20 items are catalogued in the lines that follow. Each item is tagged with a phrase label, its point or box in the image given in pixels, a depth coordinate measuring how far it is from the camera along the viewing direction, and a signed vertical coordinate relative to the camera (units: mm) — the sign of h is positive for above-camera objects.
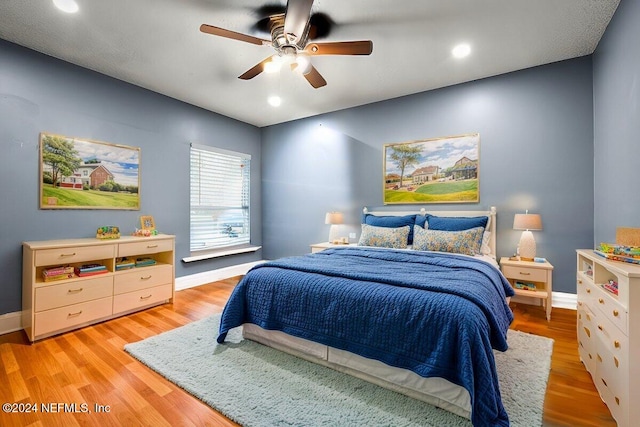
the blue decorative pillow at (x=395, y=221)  3585 -99
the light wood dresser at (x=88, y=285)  2451 -716
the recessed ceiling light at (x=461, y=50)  2711 +1611
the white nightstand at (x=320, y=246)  4054 -475
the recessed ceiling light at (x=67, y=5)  2123 +1580
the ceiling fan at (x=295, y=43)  1885 +1300
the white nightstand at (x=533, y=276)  2812 -626
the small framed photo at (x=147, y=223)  3562 -131
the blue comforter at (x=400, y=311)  1409 -603
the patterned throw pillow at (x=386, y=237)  3373 -286
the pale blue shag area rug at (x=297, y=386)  1513 -1085
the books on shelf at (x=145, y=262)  3202 -566
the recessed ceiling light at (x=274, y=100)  3673 +1508
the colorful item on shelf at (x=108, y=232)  3023 -215
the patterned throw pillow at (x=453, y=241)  2961 -293
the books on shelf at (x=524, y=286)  2971 -762
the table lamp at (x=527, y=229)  2941 -156
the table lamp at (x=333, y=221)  4211 -113
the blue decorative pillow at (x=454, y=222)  3172 -95
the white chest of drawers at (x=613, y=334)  1324 -653
